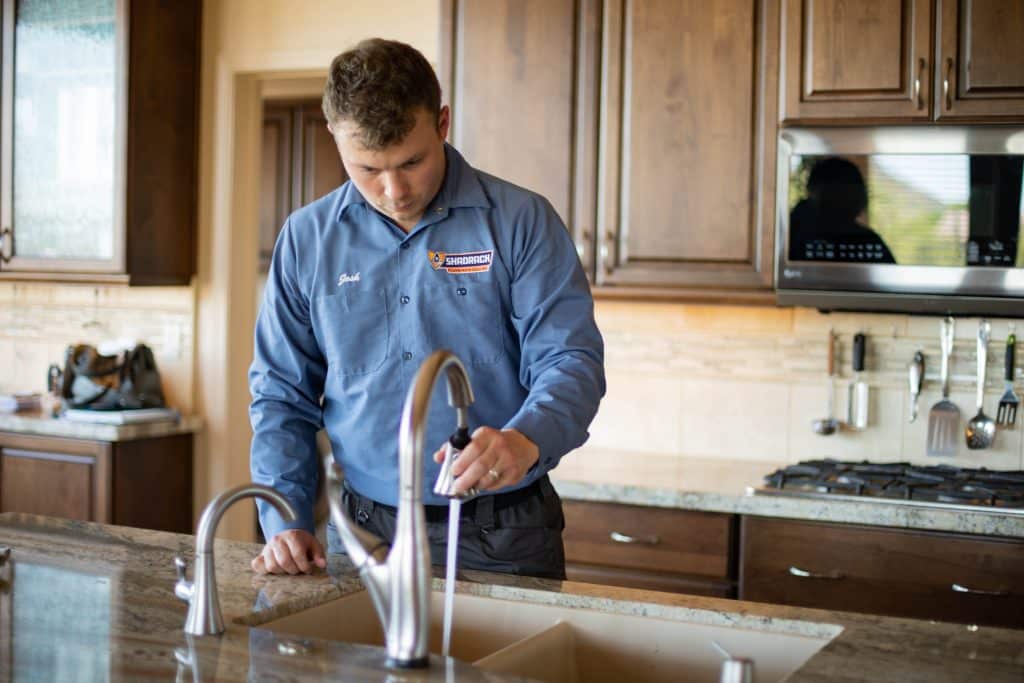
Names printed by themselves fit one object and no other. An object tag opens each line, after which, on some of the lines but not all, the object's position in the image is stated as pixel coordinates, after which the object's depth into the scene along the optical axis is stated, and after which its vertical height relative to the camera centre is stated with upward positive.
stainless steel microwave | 2.92 +0.25
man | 1.94 -0.04
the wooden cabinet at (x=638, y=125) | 3.14 +0.51
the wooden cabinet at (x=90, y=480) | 3.83 -0.58
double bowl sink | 1.55 -0.44
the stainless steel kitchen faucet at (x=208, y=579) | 1.41 -0.33
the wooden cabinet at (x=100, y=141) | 3.96 +0.55
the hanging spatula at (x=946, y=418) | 3.25 -0.27
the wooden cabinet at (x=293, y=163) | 5.46 +0.66
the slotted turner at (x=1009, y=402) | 3.18 -0.22
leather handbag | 4.03 -0.27
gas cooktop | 2.78 -0.41
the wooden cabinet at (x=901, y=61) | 2.91 +0.64
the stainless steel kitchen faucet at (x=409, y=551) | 1.25 -0.27
